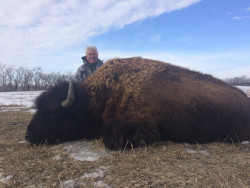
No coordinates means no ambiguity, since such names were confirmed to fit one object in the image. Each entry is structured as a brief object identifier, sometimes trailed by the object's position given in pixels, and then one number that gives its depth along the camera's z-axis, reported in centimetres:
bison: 369
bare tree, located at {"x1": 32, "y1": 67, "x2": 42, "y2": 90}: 7138
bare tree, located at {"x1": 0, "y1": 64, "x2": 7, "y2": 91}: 6585
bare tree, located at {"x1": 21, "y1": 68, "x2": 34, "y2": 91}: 6835
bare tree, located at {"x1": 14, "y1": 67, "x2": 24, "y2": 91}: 6767
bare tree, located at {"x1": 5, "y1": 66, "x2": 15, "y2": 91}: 6644
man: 660
